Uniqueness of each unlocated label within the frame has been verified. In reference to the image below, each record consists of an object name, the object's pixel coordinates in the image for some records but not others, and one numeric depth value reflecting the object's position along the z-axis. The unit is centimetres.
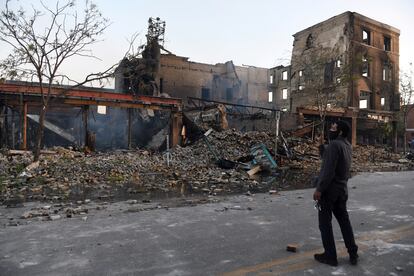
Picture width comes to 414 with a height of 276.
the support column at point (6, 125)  1762
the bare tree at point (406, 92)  2911
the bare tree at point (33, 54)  1321
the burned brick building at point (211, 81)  3666
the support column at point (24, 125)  1526
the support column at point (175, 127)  1861
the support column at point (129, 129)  1851
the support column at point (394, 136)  2776
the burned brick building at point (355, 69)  2700
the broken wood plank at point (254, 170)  1240
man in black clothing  327
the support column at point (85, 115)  1648
